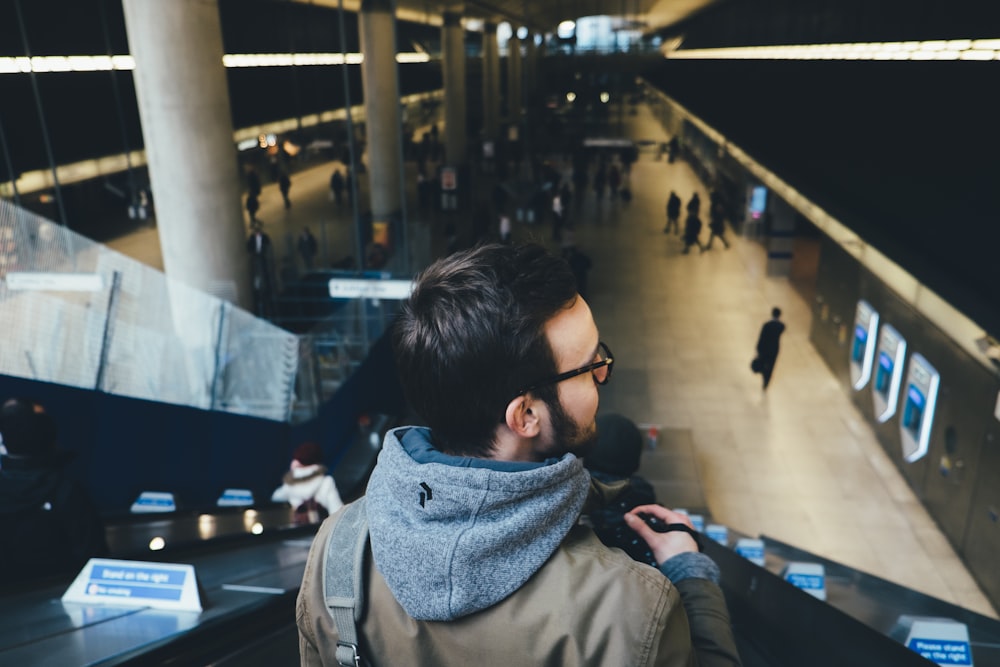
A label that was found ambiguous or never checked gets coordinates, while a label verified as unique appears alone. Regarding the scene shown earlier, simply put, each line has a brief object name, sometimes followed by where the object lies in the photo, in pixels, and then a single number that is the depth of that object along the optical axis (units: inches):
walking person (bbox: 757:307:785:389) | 454.6
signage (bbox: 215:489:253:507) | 277.3
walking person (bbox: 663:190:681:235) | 884.6
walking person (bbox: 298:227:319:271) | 640.4
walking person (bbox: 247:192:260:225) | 804.2
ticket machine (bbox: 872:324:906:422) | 386.0
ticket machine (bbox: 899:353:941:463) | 345.1
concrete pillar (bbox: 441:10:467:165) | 1204.5
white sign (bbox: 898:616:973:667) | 141.8
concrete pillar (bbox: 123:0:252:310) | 365.7
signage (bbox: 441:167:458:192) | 983.6
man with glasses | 45.3
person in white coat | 223.8
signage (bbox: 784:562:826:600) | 185.8
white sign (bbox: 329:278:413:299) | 396.2
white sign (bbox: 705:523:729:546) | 223.5
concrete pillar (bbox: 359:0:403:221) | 803.4
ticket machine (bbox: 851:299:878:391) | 426.3
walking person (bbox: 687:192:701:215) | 826.0
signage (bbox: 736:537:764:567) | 208.8
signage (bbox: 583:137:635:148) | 1058.1
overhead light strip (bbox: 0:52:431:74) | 670.5
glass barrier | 276.1
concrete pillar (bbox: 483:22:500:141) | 1587.1
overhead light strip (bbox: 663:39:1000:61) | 234.7
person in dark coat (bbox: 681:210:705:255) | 802.2
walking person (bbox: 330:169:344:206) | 1036.5
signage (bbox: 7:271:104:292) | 317.4
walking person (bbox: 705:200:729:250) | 824.9
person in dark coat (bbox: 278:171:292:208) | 999.0
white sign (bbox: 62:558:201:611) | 106.2
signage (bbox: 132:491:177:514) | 252.5
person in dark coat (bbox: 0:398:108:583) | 120.1
